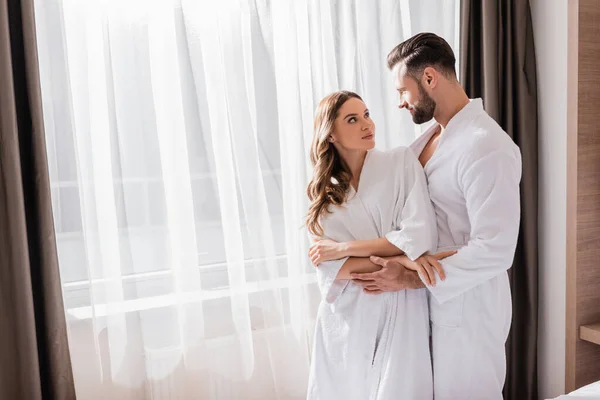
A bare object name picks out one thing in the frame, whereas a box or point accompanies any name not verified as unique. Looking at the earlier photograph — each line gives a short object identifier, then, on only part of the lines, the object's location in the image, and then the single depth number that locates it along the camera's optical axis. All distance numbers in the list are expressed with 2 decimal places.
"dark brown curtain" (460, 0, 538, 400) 2.55
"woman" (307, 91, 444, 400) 1.64
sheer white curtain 2.00
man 1.59
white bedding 1.45
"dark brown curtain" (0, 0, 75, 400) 1.81
